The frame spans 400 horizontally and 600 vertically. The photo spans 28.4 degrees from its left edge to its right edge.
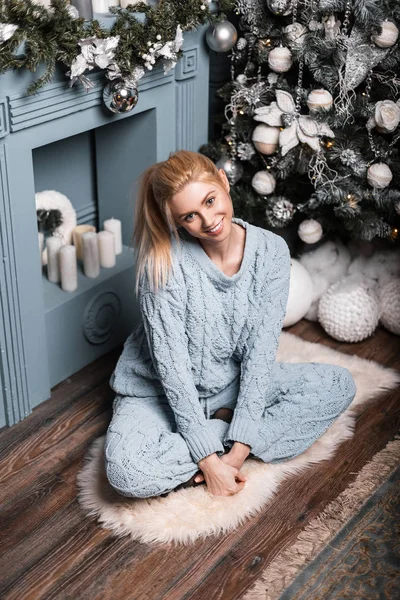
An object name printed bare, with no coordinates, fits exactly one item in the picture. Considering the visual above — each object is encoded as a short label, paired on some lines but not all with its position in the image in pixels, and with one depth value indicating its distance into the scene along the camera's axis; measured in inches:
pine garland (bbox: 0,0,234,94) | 70.4
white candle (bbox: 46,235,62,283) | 97.0
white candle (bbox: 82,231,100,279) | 98.7
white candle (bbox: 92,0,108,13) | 85.6
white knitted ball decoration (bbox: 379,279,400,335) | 105.0
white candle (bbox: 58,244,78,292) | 95.3
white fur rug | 73.9
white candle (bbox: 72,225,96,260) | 102.4
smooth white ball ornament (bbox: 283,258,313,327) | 105.8
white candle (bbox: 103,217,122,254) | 103.6
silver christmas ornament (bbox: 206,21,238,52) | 94.8
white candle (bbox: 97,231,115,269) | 101.0
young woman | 73.6
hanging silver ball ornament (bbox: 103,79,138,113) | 85.0
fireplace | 79.7
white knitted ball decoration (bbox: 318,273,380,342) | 103.2
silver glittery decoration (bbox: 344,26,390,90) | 90.4
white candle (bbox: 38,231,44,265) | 98.0
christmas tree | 90.7
